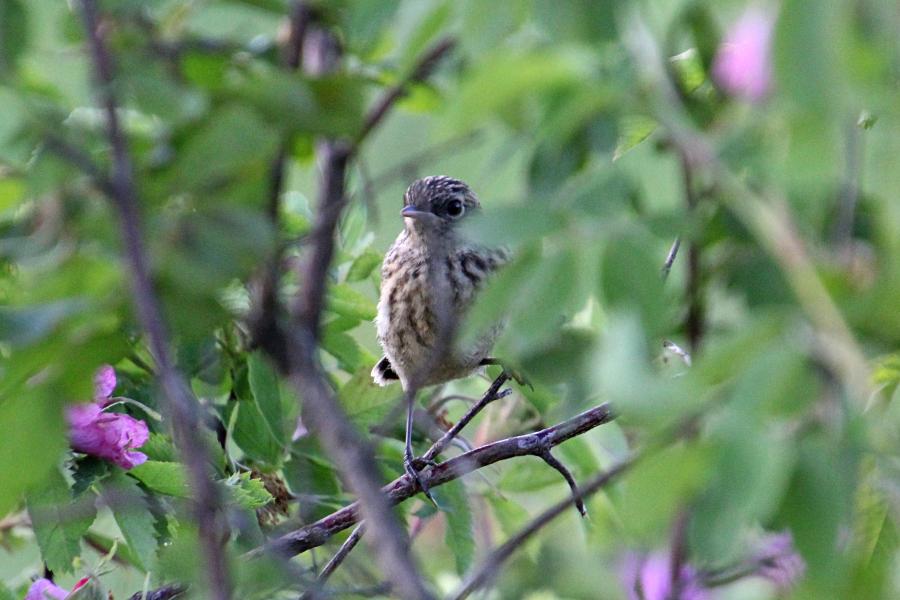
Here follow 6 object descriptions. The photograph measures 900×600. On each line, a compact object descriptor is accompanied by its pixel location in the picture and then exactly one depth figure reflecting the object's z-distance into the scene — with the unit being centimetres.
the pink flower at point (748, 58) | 184
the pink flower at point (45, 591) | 457
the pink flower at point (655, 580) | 191
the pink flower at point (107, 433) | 449
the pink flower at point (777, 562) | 289
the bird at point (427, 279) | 652
